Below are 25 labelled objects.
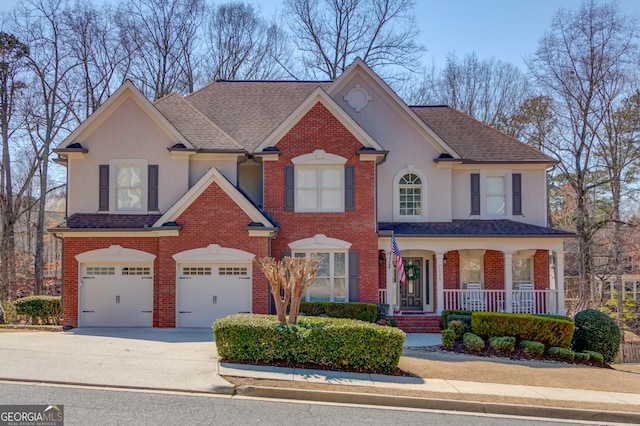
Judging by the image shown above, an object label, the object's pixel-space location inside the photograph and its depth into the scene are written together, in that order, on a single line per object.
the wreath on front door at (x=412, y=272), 21.00
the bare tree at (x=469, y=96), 37.69
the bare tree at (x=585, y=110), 29.12
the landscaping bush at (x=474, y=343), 15.03
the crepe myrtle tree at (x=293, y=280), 12.02
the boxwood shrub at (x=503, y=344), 15.17
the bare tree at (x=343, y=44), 35.25
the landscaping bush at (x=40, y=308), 18.56
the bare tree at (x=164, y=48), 33.62
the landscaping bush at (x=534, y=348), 15.02
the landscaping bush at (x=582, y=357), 15.21
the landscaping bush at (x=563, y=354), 15.08
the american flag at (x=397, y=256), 17.14
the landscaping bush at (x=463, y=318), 16.50
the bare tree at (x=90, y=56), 30.96
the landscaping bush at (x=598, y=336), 15.92
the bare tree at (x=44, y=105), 29.47
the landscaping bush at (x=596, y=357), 15.36
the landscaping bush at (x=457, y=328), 15.96
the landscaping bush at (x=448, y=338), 15.31
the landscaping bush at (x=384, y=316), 17.11
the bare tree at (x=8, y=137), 28.53
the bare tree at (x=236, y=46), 36.72
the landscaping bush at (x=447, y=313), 17.47
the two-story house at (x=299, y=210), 17.50
